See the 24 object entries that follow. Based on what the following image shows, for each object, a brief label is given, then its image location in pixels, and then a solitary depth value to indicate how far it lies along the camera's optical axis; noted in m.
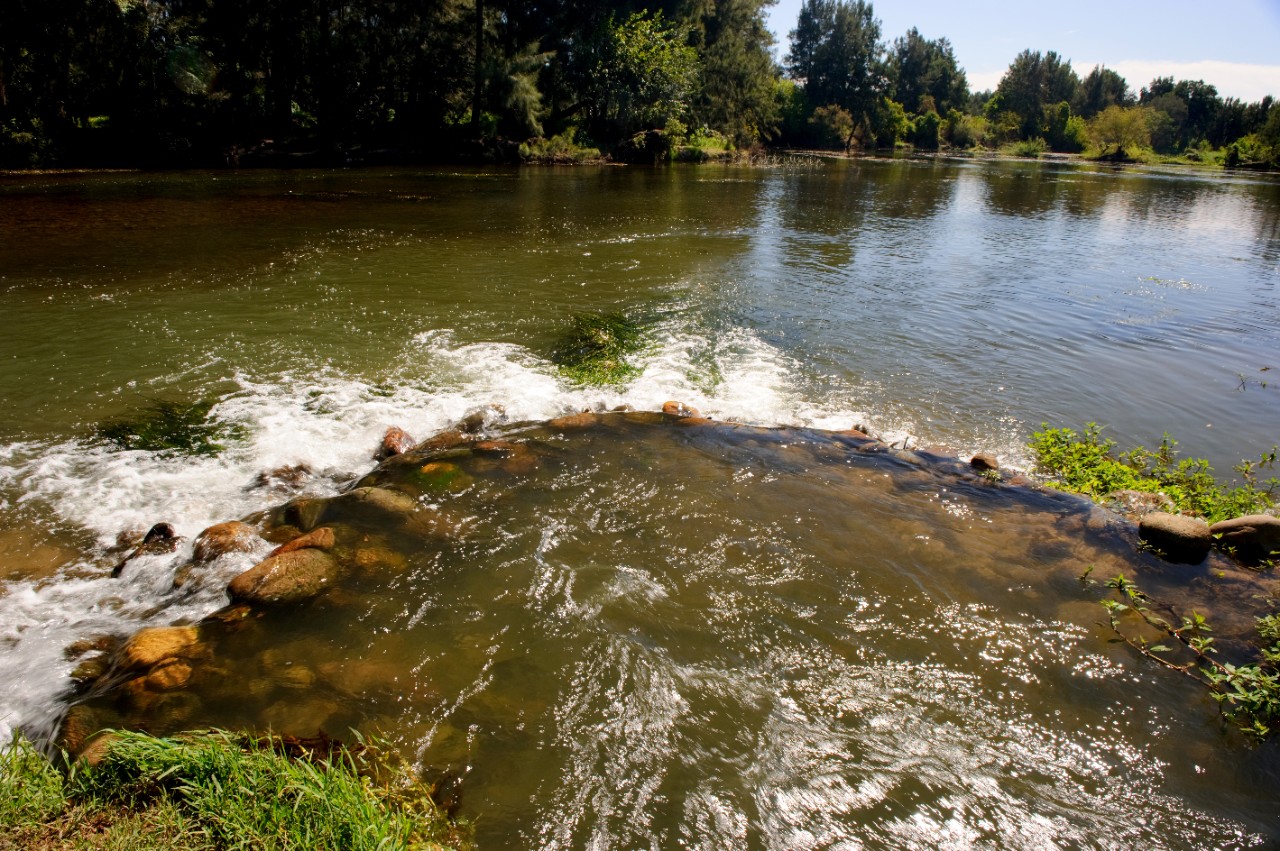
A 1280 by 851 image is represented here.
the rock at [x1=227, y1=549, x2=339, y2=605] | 5.29
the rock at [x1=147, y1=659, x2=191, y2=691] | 4.38
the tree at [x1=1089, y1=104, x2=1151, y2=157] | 90.75
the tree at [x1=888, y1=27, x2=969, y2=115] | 112.12
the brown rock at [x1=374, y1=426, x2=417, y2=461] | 7.92
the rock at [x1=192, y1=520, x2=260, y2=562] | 5.85
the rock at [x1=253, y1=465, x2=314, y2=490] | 7.14
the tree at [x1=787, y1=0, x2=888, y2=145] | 91.31
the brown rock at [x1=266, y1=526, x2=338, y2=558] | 5.82
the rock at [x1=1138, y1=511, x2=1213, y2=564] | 6.11
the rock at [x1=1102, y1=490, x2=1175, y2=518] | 7.11
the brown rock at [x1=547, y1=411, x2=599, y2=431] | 8.56
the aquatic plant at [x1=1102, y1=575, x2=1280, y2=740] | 4.43
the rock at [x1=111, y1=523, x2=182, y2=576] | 5.89
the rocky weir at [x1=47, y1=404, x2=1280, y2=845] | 4.31
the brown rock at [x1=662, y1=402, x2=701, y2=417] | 8.98
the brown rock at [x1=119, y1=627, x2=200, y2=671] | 4.58
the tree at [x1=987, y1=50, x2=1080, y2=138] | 122.02
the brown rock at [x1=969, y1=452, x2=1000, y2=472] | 7.67
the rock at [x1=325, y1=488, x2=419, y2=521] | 6.52
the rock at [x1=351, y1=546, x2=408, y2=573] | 5.77
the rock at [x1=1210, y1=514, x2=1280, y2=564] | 6.13
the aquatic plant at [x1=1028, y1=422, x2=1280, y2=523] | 7.24
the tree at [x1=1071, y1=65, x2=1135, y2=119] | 129.12
